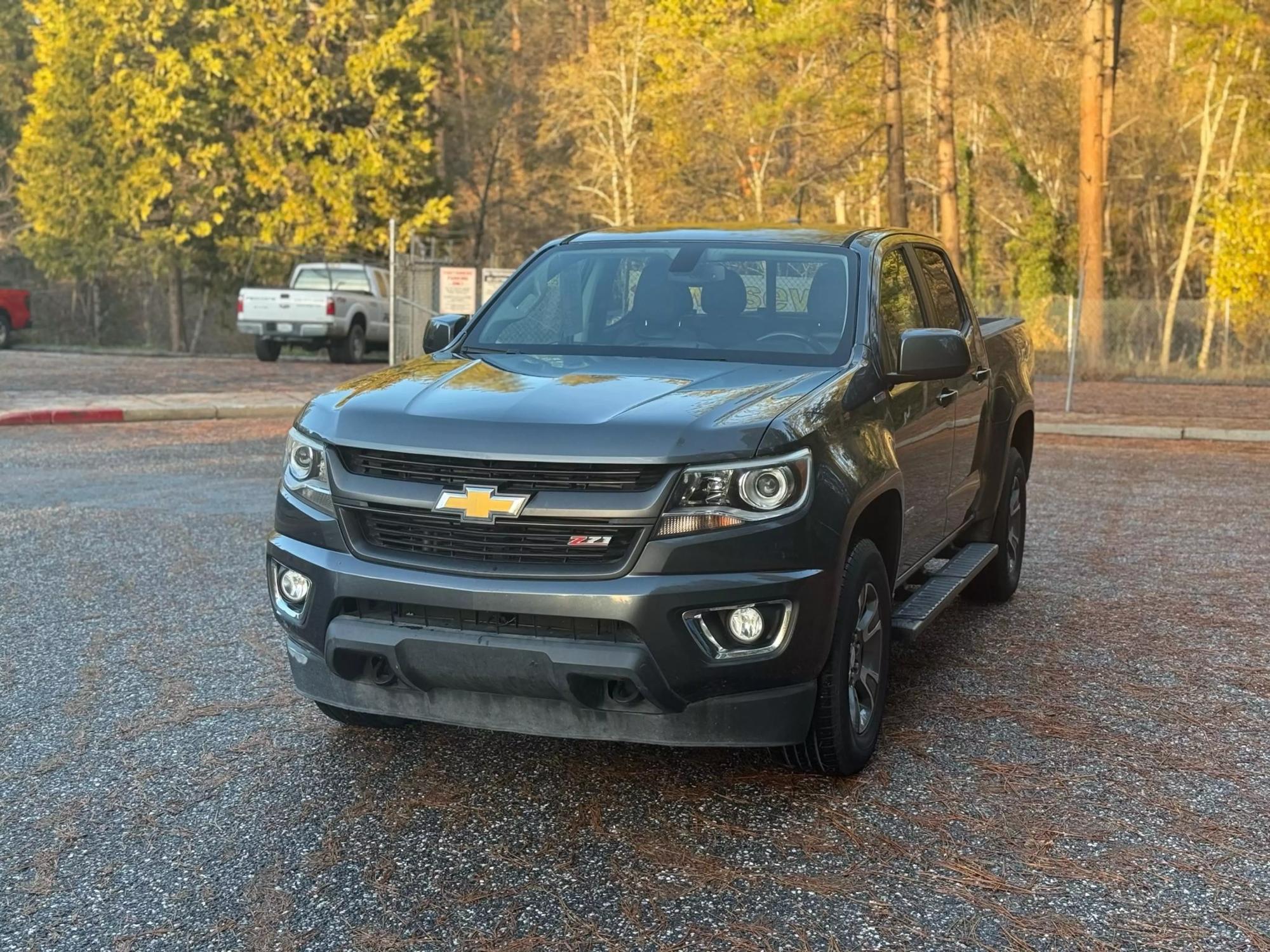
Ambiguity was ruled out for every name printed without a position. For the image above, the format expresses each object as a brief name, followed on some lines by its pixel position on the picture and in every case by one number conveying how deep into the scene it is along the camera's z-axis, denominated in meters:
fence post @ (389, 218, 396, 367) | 20.52
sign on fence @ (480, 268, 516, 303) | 21.81
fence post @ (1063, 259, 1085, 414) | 18.92
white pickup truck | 25.61
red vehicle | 29.12
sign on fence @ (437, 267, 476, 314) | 21.72
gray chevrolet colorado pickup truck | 4.02
